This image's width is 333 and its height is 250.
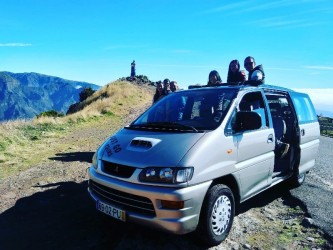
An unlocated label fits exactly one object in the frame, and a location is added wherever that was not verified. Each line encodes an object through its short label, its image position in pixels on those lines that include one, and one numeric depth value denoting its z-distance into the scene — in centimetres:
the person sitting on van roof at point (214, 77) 763
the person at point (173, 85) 881
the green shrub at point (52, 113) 3395
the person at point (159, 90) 938
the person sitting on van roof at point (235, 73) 732
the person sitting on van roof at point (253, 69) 640
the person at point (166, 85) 910
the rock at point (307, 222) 482
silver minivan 351
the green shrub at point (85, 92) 4534
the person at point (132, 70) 4732
